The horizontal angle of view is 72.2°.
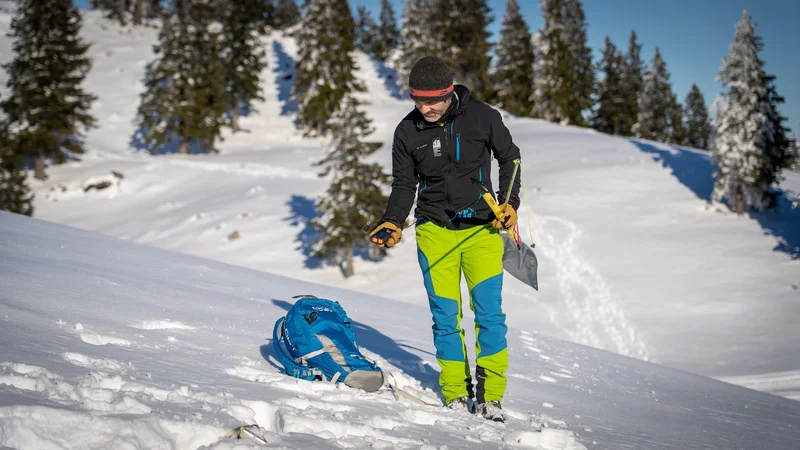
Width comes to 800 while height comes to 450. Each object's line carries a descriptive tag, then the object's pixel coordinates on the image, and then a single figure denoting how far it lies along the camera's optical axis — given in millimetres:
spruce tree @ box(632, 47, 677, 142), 52375
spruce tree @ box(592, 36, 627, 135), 54562
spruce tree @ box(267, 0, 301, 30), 78062
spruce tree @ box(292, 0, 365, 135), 41819
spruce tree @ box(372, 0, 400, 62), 82188
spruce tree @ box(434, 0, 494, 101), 41562
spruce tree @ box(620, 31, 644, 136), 54797
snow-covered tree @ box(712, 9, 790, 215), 23188
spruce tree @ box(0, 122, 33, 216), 23456
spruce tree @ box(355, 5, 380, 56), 83938
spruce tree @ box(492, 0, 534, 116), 47594
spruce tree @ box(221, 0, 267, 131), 44719
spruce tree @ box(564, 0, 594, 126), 51641
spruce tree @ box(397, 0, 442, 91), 42469
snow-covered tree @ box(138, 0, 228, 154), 36719
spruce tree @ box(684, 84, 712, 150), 63125
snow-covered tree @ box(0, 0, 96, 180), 32688
